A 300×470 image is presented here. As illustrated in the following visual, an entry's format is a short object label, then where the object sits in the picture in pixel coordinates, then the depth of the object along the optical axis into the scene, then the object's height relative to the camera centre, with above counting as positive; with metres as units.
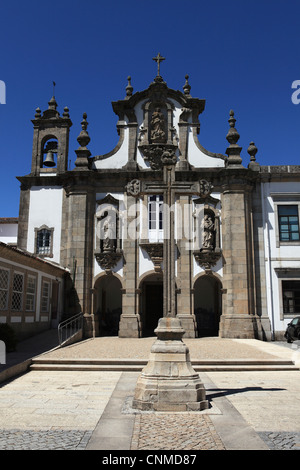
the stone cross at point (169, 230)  8.37 +1.54
